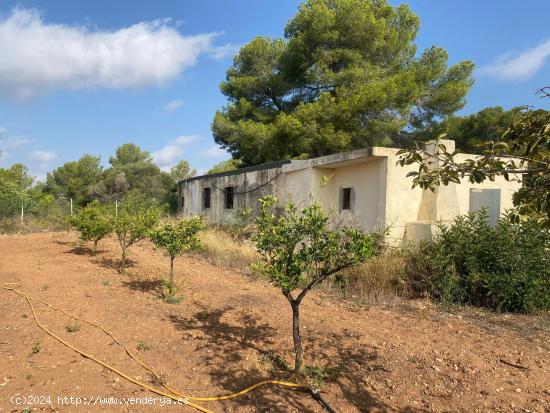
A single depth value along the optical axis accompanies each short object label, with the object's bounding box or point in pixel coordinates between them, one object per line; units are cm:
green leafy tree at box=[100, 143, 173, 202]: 2988
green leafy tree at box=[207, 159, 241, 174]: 2860
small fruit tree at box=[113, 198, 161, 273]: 742
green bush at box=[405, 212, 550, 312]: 625
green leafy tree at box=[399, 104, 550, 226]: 209
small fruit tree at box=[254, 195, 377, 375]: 354
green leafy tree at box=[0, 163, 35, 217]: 1672
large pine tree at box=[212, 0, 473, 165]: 1577
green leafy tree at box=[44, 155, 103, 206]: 3138
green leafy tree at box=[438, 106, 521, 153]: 1831
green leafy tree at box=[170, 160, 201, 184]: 3167
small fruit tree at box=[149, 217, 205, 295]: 632
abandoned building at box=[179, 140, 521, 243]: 947
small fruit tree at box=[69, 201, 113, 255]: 916
